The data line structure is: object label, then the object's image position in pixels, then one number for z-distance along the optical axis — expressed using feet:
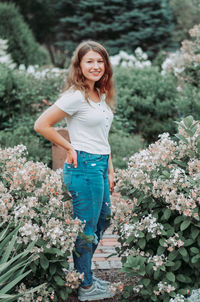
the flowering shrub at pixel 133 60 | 28.58
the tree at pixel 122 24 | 52.31
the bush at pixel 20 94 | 20.24
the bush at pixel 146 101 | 22.91
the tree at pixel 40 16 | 64.23
